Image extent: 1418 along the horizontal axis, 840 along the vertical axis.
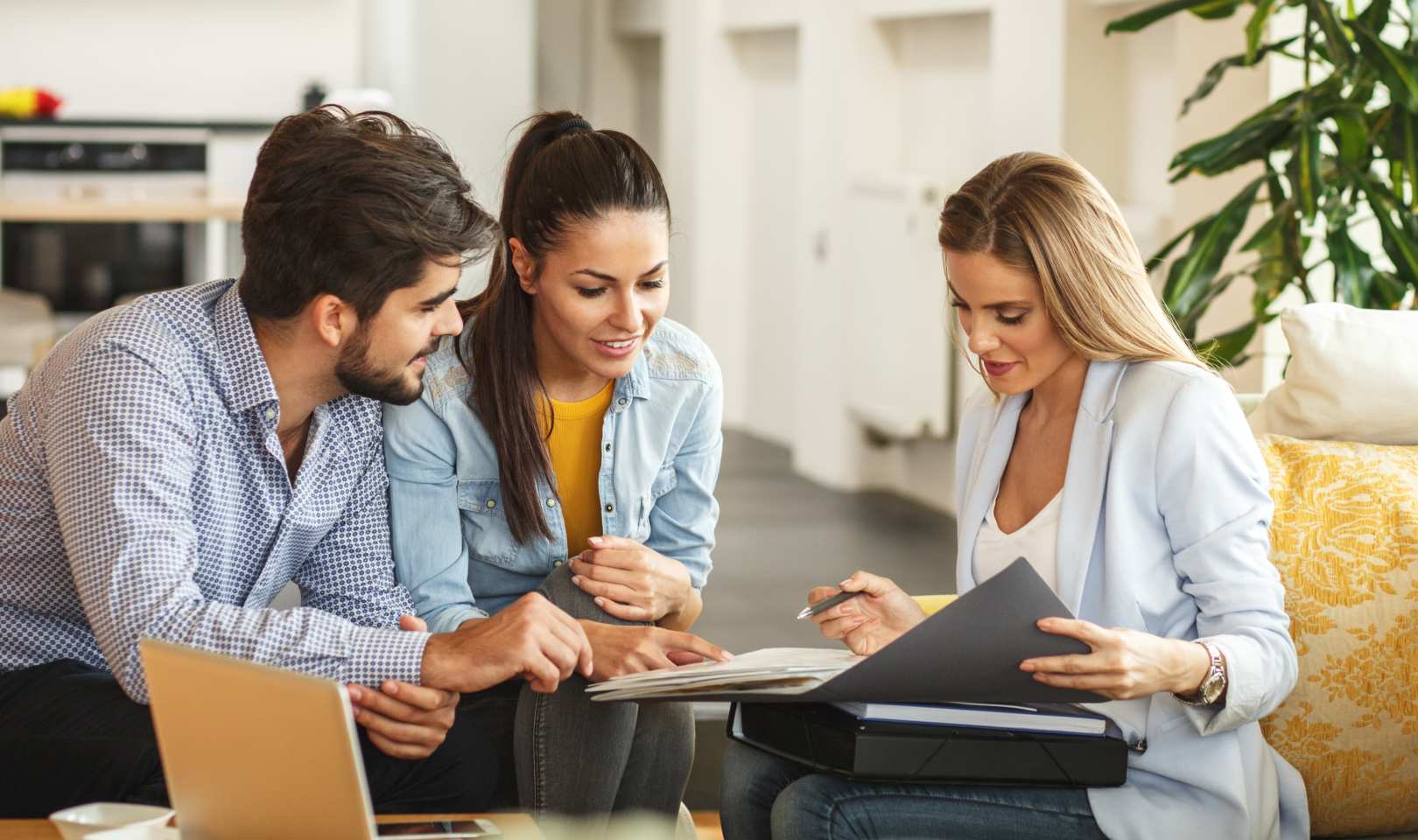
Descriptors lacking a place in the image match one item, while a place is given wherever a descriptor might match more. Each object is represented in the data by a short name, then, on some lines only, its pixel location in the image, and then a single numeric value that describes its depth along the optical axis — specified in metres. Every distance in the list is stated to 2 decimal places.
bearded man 3.06
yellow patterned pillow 3.22
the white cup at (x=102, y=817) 2.87
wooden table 2.91
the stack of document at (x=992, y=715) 3.03
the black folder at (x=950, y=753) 3.03
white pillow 3.32
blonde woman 3.05
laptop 2.70
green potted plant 3.89
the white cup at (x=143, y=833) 2.85
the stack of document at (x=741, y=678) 2.97
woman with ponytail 3.25
